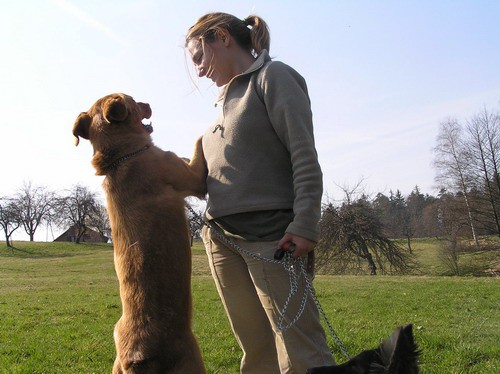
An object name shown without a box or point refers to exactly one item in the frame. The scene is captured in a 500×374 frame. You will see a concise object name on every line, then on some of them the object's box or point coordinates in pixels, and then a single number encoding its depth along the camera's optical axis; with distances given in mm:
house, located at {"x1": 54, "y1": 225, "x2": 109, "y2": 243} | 91000
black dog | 2121
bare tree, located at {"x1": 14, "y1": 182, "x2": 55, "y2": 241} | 83500
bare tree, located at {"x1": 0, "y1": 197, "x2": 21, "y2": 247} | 80250
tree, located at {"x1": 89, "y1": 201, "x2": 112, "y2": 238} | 72150
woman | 3062
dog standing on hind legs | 3271
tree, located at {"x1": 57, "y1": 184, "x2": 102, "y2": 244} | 81500
